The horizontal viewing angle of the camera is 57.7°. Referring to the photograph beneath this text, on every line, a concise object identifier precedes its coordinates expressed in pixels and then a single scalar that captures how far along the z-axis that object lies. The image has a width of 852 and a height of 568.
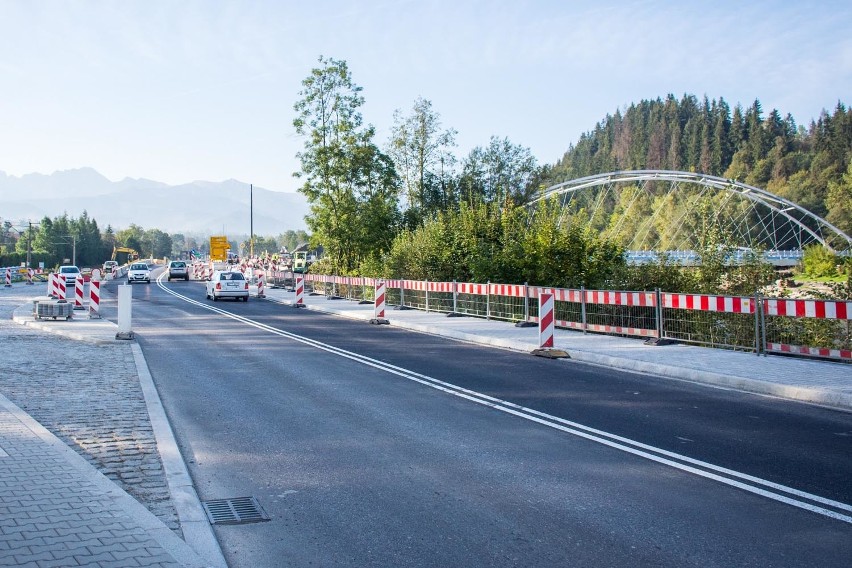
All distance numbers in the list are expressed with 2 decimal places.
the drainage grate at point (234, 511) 5.53
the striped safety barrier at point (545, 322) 15.20
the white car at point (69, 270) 57.74
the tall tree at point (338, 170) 43.03
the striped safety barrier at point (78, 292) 26.06
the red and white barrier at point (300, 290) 33.09
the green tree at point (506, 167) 77.44
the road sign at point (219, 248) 77.69
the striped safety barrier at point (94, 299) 23.57
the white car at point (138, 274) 60.88
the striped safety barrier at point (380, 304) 24.38
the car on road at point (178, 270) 67.25
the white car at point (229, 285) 37.50
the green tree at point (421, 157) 61.69
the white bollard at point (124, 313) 17.69
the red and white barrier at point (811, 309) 12.35
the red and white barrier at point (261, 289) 41.34
